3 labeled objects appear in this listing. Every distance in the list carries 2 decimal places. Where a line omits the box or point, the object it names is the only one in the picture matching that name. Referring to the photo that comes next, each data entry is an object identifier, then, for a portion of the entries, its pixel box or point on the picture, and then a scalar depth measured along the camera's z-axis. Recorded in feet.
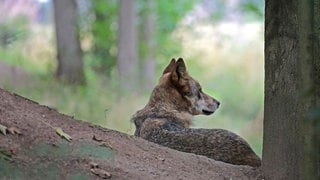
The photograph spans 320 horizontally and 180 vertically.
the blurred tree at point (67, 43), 130.82
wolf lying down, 45.60
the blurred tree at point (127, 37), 135.54
